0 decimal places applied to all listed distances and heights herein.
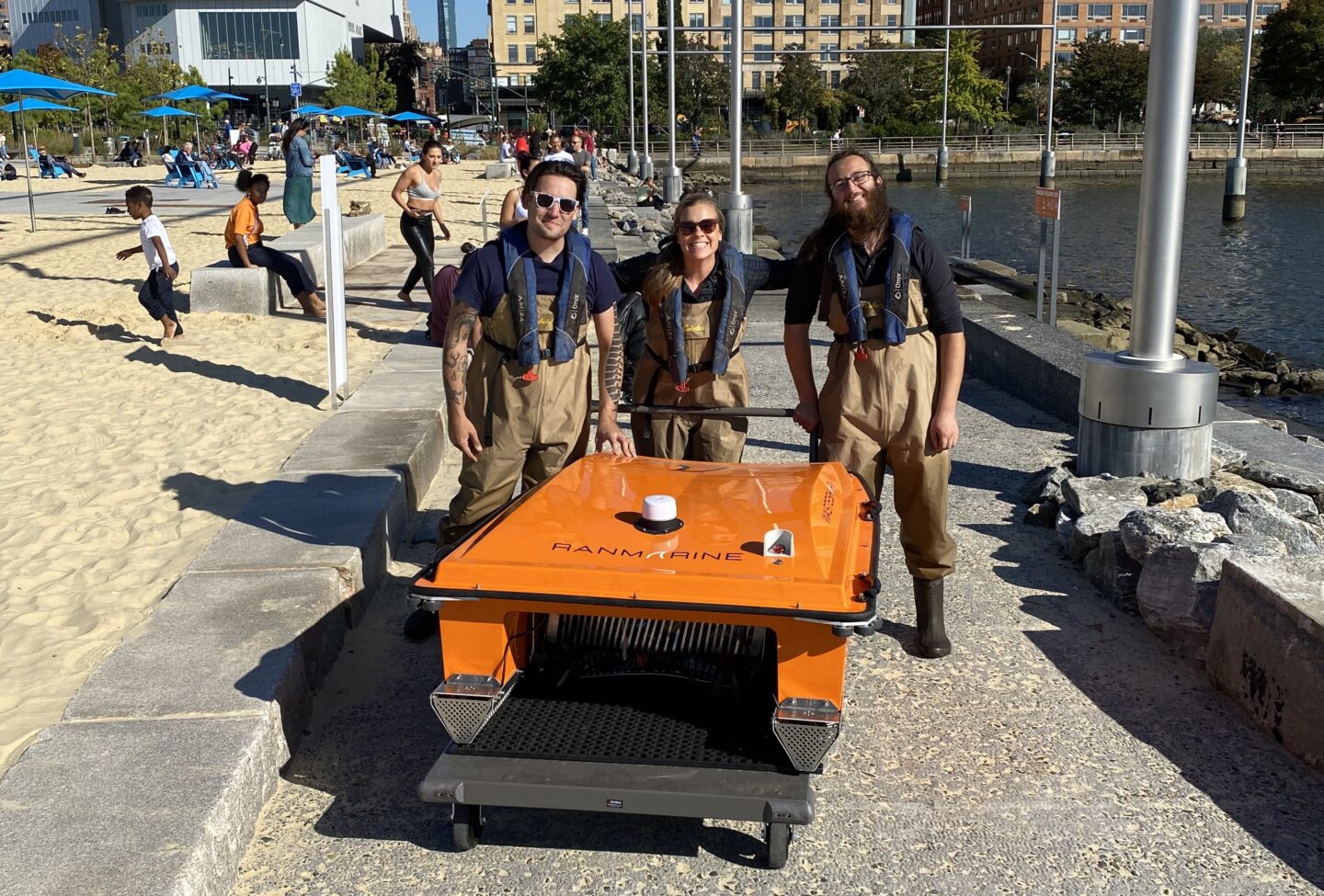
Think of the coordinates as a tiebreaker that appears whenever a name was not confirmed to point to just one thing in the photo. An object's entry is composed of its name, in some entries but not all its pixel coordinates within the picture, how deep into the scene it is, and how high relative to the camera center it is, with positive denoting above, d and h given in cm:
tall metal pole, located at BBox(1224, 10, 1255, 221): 4281 -151
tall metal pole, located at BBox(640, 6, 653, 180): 4447 -55
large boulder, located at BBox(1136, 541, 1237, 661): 509 -171
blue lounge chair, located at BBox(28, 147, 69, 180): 4097 -45
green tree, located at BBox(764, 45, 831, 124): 9431 +378
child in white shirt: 1184 -100
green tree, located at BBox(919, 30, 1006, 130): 8900 +334
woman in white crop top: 1320 -50
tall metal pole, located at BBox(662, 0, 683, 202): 2990 -60
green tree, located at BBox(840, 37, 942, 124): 9219 +394
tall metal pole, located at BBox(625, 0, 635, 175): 5573 -64
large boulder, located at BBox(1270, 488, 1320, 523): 643 -173
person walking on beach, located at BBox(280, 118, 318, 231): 1930 -34
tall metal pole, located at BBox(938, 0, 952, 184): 6888 -101
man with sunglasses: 492 -73
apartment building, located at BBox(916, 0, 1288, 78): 11119 +999
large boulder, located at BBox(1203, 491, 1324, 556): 563 -161
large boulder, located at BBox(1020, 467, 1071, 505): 692 -177
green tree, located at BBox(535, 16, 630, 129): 8656 +482
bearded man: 479 -73
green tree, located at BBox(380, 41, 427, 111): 13350 +821
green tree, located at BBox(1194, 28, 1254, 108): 9062 +456
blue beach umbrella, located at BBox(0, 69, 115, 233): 2195 +113
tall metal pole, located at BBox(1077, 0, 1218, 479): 682 -107
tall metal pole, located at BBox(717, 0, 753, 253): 1722 -62
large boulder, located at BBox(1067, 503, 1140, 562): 610 -172
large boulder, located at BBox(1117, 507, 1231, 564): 548 -159
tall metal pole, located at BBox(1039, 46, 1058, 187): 3364 -61
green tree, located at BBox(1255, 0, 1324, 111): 8169 +517
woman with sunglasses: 522 -73
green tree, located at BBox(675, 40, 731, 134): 9050 +392
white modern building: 9925 +871
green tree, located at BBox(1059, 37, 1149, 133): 8694 +386
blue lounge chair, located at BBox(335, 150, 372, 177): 4331 -49
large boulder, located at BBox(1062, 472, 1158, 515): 643 -168
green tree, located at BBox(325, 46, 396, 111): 8206 +405
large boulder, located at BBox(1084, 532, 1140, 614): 562 -181
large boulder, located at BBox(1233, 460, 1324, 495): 684 -172
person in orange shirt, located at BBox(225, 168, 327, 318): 1327 -98
